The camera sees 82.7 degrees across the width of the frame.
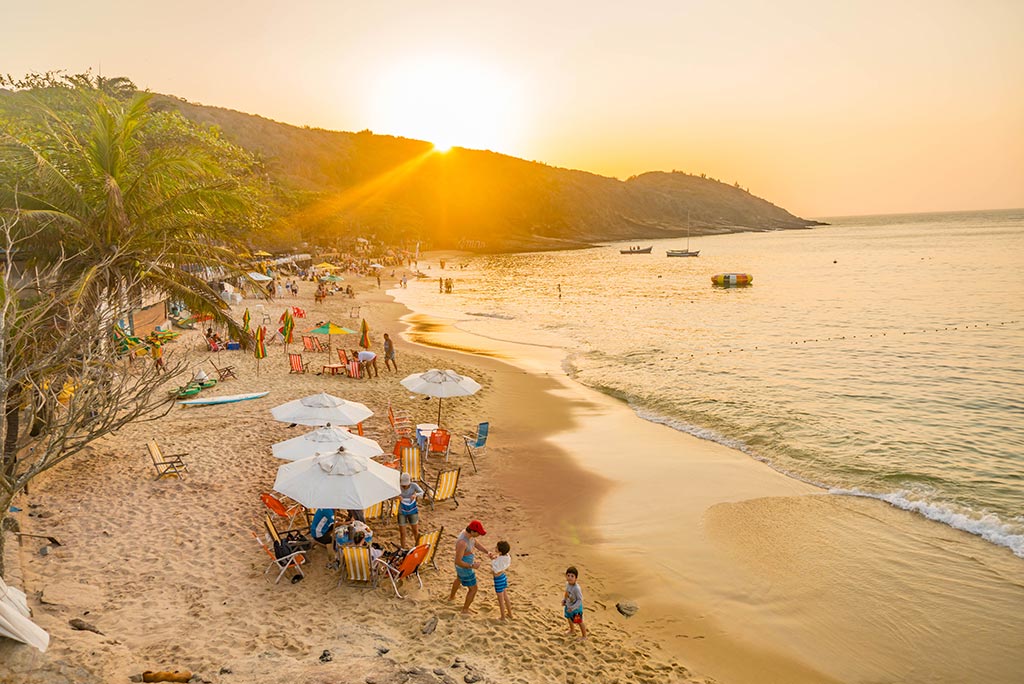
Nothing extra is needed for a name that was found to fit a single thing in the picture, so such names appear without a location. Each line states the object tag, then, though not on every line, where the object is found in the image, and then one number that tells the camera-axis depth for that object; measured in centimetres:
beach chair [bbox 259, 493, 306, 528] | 877
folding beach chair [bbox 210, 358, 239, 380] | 1680
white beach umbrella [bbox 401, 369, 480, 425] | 1250
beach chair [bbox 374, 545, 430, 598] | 752
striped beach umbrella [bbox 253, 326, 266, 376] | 1688
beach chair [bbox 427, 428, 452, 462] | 1232
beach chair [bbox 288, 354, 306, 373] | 1828
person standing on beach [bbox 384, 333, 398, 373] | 1915
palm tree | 977
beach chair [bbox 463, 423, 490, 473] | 1263
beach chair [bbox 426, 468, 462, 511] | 1016
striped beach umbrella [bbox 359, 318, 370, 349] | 2155
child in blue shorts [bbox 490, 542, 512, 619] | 699
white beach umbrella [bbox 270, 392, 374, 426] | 1073
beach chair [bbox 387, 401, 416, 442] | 1315
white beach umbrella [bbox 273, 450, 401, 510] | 738
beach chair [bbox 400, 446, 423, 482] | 1088
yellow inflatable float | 5625
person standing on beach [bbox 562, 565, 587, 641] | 691
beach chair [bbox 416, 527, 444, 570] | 783
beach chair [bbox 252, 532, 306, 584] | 756
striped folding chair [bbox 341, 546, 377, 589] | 748
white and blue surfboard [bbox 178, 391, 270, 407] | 1440
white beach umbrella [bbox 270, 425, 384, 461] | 890
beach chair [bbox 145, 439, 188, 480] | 1009
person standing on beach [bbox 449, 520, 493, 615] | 710
